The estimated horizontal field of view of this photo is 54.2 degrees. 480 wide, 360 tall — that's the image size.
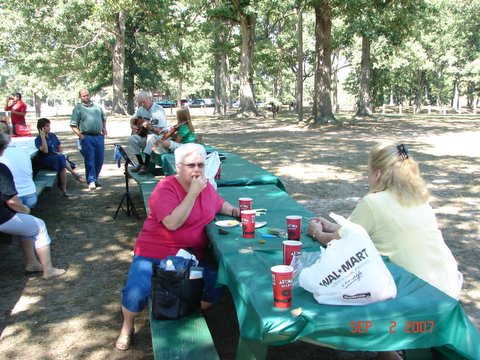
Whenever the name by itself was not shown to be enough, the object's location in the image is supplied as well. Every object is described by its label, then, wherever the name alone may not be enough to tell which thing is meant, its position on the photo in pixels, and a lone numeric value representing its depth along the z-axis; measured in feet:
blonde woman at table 8.99
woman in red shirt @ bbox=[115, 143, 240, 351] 11.01
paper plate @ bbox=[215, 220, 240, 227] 11.68
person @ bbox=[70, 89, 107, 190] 27.20
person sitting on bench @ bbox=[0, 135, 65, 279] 13.91
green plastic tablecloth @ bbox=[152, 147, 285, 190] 18.13
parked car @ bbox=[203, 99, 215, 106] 247.64
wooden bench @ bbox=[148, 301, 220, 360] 8.46
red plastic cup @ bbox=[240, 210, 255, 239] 10.68
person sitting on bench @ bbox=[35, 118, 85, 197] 26.45
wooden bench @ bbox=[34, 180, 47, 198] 21.24
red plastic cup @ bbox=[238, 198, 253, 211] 12.20
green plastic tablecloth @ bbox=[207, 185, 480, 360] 6.79
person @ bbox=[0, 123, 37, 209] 17.22
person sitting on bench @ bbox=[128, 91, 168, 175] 26.55
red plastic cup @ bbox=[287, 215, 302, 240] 10.14
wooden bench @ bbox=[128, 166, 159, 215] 19.76
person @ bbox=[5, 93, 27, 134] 39.45
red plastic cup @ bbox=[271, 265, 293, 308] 7.00
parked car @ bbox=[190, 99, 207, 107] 237.66
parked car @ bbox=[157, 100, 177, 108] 210.92
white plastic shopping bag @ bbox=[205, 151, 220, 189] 16.03
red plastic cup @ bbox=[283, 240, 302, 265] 8.58
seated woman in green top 25.39
